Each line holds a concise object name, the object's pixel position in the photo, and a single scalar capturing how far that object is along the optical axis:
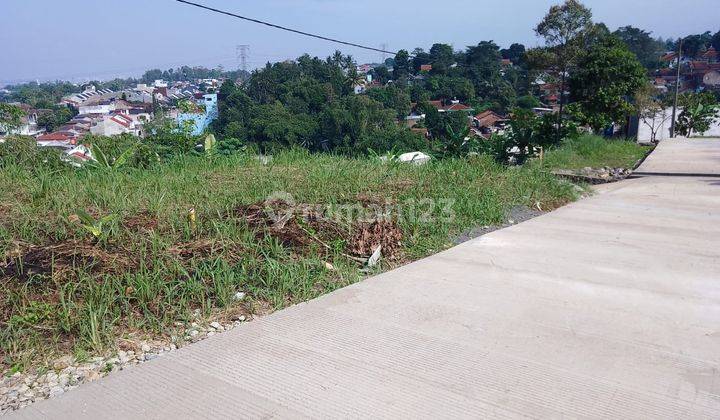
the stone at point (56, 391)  2.25
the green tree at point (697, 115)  23.12
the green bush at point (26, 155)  6.39
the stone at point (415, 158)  7.67
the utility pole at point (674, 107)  22.58
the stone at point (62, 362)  2.45
